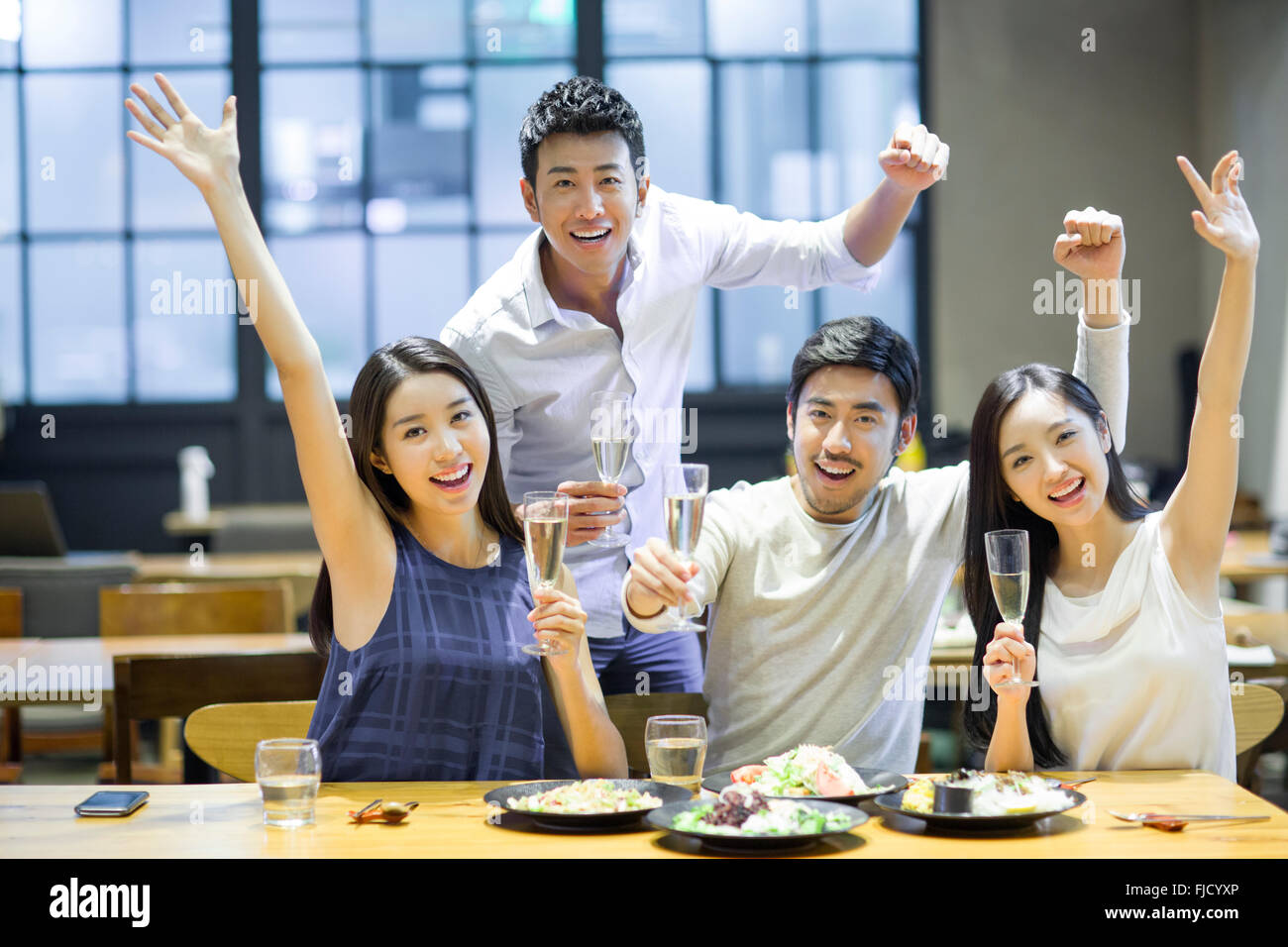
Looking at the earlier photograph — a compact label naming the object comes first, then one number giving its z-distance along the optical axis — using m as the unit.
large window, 8.24
